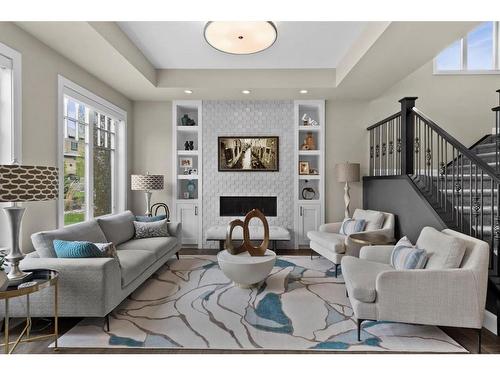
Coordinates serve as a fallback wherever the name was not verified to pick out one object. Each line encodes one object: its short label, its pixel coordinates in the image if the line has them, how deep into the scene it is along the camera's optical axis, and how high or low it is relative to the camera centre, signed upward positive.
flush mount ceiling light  2.68 +1.50
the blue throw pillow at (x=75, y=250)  2.49 -0.57
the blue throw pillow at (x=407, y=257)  2.42 -0.64
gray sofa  2.31 -0.82
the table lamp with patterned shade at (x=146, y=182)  4.77 +0.05
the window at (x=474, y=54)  5.29 +2.45
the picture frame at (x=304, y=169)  5.45 +0.31
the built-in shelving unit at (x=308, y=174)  5.37 +0.22
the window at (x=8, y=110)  2.66 +0.70
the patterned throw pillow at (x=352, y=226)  4.11 -0.60
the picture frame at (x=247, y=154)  5.44 +0.60
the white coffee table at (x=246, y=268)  3.04 -0.90
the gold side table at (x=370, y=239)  3.51 -0.67
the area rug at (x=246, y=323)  2.20 -1.22
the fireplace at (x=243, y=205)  5.49 -0.38
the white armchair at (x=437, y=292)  2.14 -0.83
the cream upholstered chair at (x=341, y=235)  3.67 -0.74
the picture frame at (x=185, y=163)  5.66 +0.44
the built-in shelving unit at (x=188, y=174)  5.44 +0.21
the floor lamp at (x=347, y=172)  4.95 +0.23
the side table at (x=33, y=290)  1.87 -0.72
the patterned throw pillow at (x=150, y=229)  4.21 -0.67
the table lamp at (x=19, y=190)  1.88 -0.04
